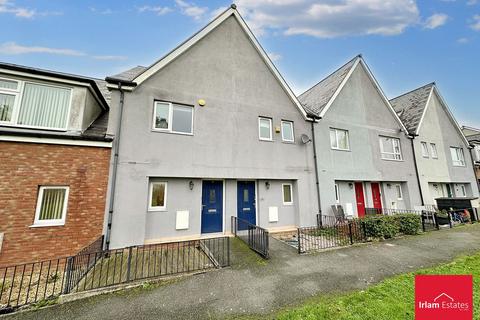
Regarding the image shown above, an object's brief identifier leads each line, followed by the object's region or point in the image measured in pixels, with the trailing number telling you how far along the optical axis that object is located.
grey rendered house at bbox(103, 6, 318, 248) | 7.65
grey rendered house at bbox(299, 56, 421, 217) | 11.98
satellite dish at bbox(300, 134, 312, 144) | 10.88
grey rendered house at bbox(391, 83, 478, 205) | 15.84
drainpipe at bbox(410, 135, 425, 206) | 14.65
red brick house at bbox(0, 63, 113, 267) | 5.79
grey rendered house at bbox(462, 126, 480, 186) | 19.38
